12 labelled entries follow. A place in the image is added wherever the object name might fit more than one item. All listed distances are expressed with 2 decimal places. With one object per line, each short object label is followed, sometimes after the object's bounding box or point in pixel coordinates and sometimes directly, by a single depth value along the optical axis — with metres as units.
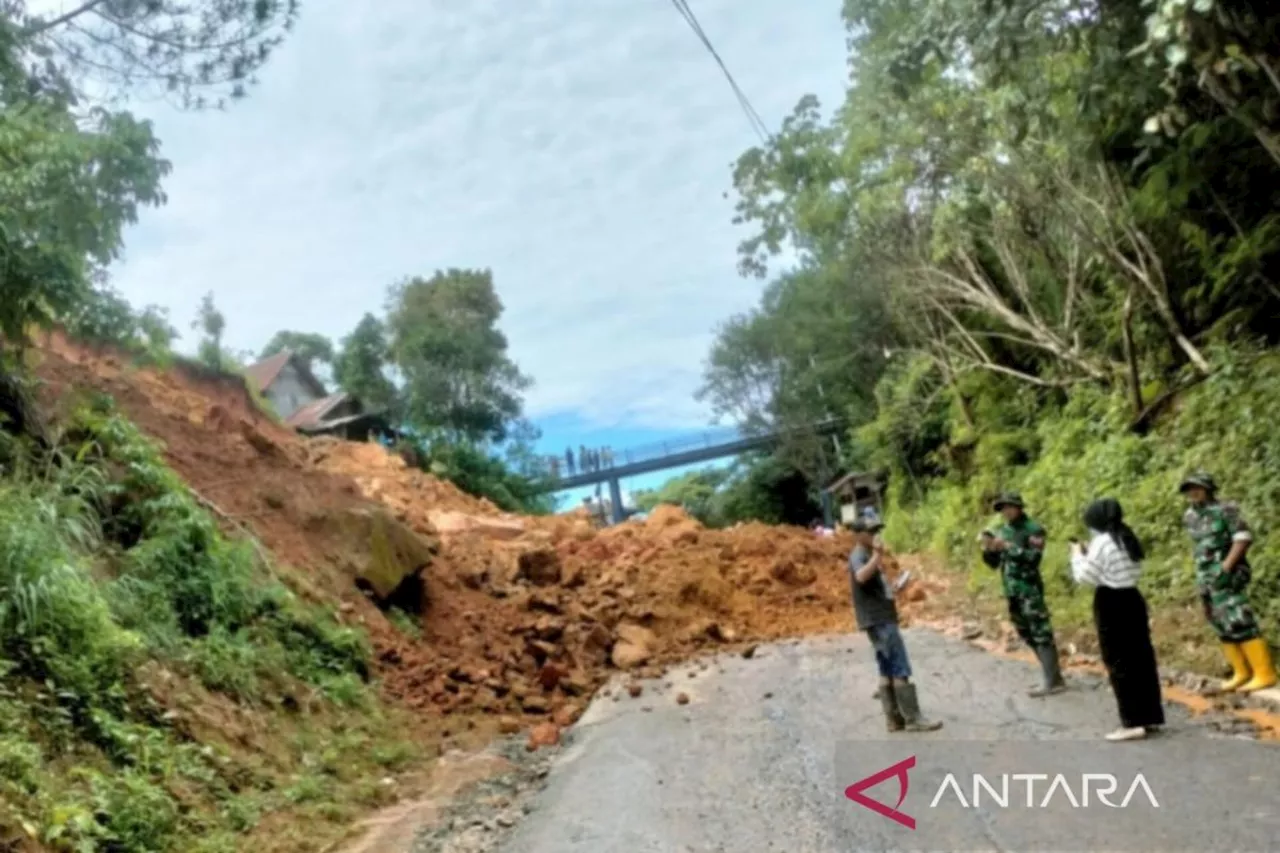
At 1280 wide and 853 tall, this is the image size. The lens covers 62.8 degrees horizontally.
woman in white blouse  6.34
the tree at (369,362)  28.86
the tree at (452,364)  27.56
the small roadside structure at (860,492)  25.12
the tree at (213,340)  23.08
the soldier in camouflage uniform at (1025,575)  8.15
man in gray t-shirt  7.49
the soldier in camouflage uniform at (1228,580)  6.98
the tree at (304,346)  34.25
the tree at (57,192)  7.45
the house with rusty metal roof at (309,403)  29.03
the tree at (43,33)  7.51
